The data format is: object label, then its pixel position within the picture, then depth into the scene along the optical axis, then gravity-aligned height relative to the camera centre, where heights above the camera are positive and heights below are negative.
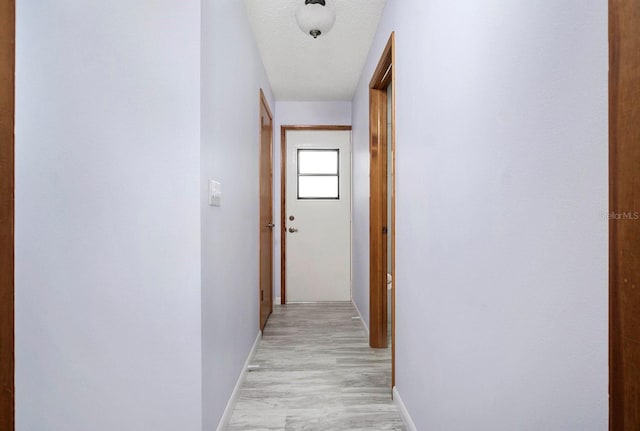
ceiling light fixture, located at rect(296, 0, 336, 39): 2.34 +1.22
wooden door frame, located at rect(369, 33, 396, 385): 3.01 +0.01
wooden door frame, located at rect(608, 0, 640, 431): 0.49 +0.02
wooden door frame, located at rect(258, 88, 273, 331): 3.29 +0.15
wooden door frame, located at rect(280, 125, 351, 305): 4.64 +0.28
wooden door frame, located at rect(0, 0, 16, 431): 0.70 +0.01
